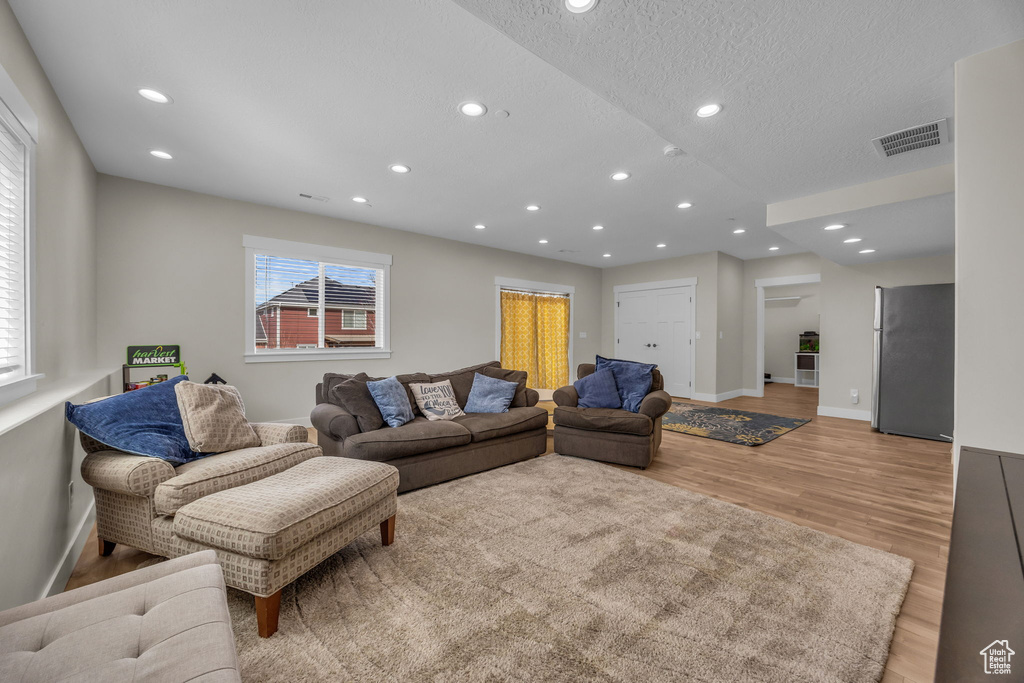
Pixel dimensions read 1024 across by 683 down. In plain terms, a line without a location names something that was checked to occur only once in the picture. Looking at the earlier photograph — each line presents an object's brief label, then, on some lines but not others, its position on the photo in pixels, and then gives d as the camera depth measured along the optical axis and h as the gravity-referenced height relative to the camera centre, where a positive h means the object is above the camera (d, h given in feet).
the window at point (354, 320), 17.26 +0.79
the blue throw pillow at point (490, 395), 12.53 -1.66
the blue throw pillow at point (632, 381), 12.71 -1.20
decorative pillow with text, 11.64 -1.73
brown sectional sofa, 9.56 -2.48
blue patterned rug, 15.31 -3.36
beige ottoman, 5.05 -2.41
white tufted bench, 2.86 -2.27
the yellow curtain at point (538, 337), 23.76 +0.25
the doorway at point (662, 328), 23.99 +0.86
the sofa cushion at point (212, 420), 7.36 -1.50
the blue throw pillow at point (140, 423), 6.36 -1.39
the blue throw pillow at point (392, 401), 10.53 -1.59
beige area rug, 4.69 -3.58
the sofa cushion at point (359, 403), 10.08 -1.57
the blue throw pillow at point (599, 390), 13.02 -1.53
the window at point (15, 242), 6.12 +1.47
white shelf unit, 30.35 -1.89
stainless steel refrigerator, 14.76 -0.62
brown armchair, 11.53 -2.56
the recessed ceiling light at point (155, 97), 8.18 +4.76
